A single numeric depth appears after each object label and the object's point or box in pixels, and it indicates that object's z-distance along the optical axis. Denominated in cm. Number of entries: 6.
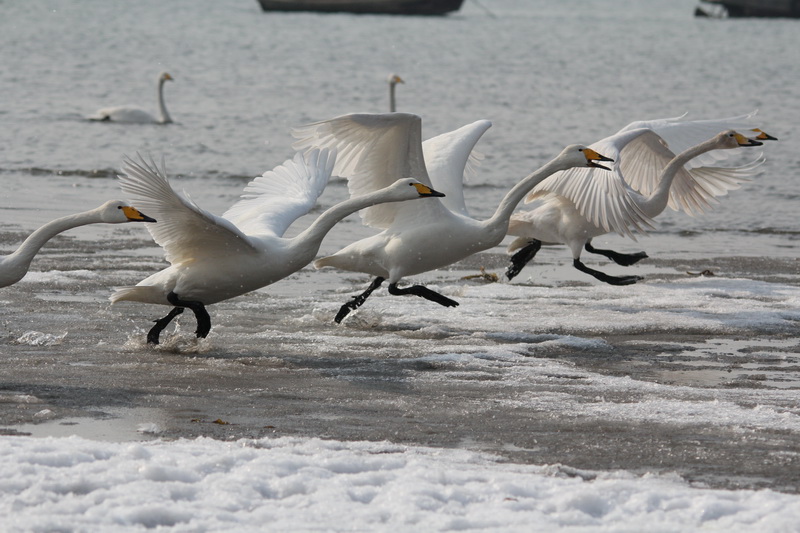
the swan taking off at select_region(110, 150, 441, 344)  1470
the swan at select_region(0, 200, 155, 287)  1373
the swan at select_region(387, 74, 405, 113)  4621
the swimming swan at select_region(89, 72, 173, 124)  4817
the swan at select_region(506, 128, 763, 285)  2211
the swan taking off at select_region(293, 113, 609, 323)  1759
